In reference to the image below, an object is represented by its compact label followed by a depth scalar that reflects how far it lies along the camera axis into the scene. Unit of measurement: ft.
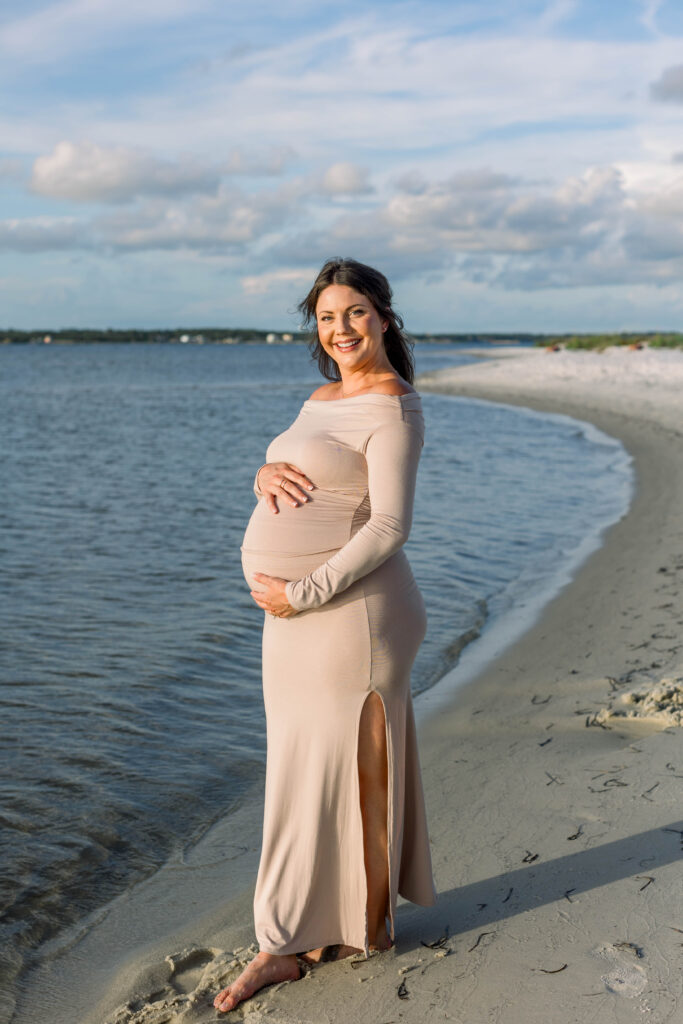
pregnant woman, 9.71
